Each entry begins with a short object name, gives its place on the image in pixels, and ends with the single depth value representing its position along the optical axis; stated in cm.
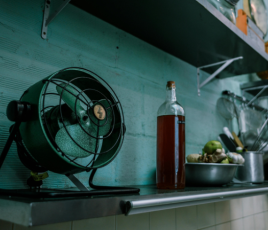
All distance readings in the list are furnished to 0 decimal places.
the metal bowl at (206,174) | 107
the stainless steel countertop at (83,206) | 44
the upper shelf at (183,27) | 110
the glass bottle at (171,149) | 95
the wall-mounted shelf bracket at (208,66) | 163
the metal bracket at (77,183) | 69
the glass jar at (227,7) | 130
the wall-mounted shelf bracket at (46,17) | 94
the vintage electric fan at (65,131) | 60
